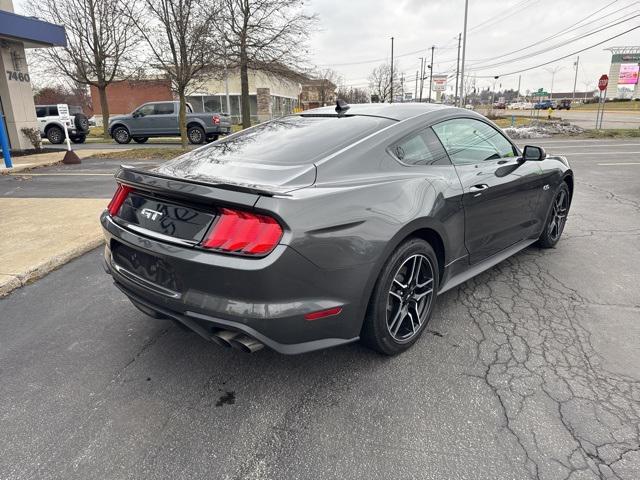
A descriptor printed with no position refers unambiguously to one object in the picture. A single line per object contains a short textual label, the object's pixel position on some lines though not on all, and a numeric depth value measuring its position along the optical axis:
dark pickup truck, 20.08
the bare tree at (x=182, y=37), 13.91
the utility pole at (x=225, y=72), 18.23
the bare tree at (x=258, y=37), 19.41
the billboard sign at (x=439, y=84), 42.62
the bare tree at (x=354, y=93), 70.45
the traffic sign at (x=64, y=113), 12.57
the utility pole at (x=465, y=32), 31.17
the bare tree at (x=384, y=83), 64.56
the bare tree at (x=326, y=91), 57.66
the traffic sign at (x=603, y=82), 23.36
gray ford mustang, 2.22
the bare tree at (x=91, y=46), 24.02
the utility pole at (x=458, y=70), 44.53
